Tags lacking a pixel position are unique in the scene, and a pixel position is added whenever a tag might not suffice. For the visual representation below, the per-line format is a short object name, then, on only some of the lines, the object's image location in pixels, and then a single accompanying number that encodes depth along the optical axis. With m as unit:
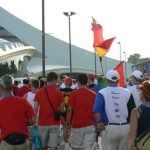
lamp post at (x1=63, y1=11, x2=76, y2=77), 38.91
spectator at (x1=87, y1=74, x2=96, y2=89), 12.90
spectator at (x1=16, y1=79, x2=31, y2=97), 12.89
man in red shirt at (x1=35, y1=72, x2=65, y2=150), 9.00
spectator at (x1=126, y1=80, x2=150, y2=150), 5.34
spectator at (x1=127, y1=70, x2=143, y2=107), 9.17
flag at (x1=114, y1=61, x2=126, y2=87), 10.72
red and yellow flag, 15.07
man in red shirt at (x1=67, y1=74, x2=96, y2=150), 8.60
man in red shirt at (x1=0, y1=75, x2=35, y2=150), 6.54
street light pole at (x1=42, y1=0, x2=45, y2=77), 21.12
